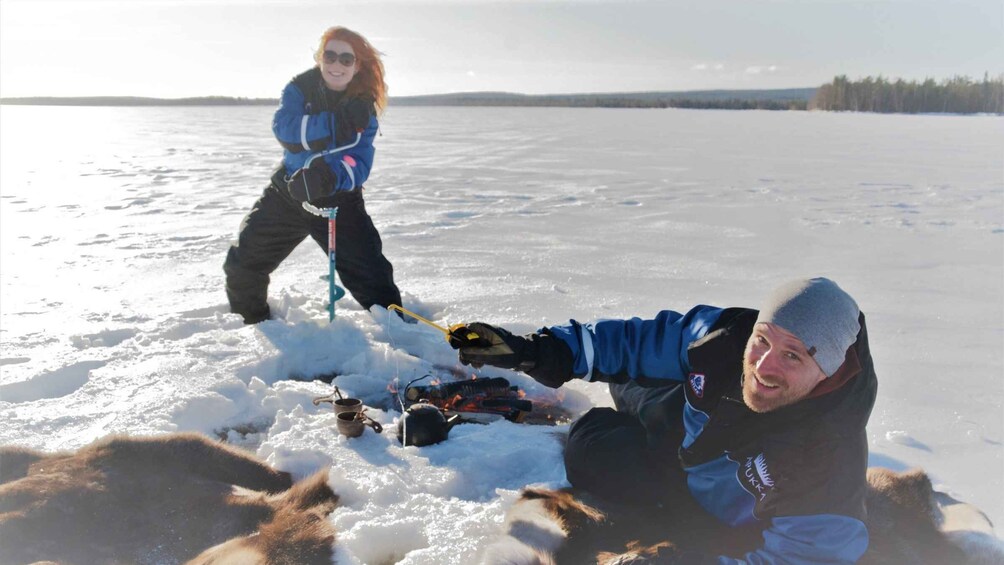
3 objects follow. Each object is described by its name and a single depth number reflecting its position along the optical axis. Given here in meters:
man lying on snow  2.17
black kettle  3.40
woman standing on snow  4.68
